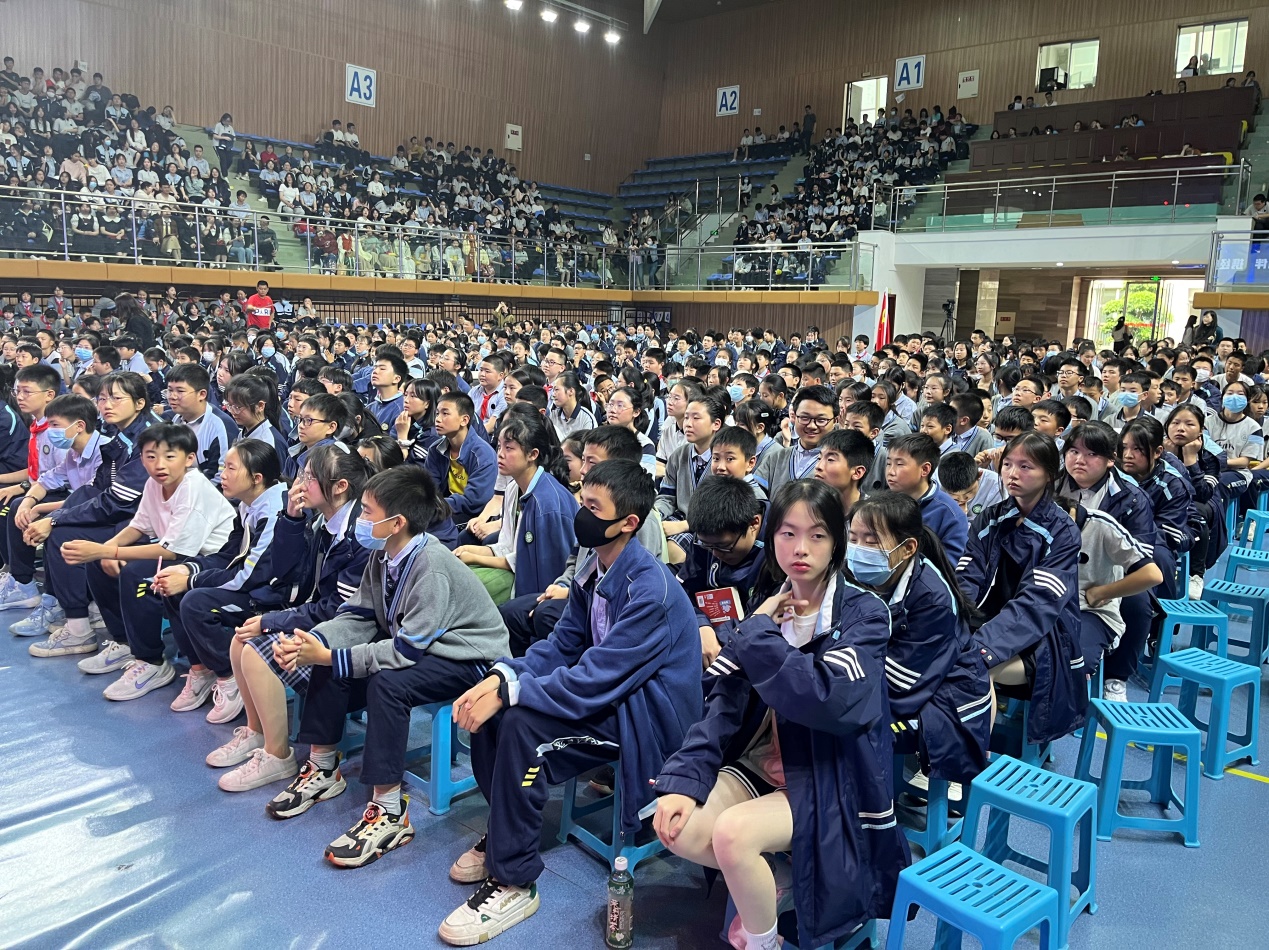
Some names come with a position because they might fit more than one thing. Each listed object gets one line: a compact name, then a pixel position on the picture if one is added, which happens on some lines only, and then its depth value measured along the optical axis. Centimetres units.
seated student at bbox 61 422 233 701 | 412
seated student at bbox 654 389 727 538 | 496
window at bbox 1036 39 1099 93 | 2105
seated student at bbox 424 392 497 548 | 505
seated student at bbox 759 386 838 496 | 489
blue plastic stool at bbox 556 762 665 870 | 274
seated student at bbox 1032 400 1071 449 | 510
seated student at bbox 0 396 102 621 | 493
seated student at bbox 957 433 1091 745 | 304
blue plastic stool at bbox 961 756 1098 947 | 237
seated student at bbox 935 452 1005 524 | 421
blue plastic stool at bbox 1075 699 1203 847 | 294
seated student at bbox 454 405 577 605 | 391
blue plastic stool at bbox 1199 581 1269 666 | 434
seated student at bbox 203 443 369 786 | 333
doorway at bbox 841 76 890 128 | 2408
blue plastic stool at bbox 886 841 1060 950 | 201
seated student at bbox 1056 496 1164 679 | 347
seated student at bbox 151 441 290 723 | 380
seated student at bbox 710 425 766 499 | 404
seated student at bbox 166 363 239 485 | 529
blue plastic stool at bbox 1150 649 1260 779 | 340
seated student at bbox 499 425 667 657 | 357
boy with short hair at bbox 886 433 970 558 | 352
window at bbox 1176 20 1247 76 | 1903
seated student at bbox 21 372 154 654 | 457
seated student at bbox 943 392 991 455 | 590
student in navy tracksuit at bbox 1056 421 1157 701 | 386
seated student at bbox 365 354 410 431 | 647
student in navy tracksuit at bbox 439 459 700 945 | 262
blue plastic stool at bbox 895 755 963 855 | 275
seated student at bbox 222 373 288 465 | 507
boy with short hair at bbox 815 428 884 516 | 370
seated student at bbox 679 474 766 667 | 310
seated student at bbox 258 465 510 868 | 298
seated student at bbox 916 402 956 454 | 520
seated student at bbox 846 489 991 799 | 261
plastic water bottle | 249
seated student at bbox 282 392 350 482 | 473
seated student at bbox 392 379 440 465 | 583
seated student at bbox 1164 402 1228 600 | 548
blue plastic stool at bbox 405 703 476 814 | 313
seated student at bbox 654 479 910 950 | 216
